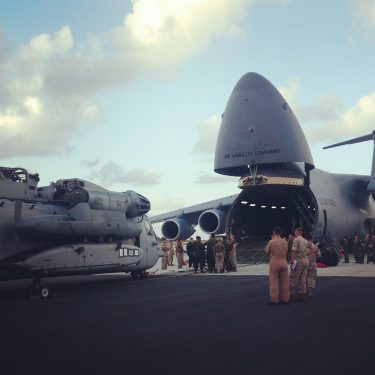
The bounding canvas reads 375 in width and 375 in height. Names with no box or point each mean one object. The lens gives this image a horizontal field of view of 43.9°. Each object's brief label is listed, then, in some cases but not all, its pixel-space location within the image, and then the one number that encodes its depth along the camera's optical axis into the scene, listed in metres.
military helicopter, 12.94
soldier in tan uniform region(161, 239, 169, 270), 23.93
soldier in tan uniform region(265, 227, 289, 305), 10.52
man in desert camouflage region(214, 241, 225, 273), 20.91
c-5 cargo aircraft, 23.03
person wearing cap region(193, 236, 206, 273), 21.47
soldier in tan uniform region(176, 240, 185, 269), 24.78
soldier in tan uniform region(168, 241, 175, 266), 27.43
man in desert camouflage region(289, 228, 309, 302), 11.28
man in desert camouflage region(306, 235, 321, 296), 11.71
